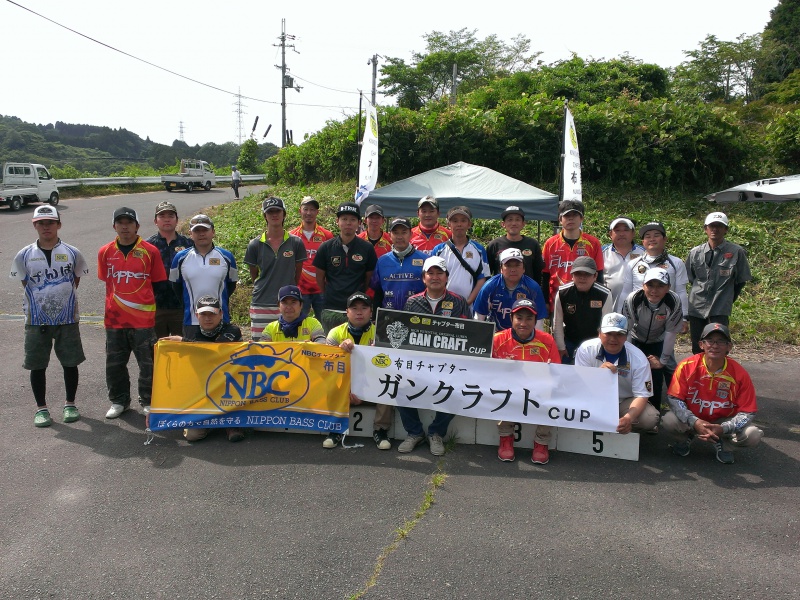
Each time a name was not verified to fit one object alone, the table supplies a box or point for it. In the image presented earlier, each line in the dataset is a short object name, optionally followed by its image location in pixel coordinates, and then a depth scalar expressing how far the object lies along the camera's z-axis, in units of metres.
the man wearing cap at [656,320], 5.81
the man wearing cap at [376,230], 7.11
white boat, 7.91
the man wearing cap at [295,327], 5.90
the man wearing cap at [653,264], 6.30
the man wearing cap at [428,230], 6.86
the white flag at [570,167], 8.98
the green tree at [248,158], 47.94
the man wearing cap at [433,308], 5.62
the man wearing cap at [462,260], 6.49
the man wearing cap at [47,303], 6.03
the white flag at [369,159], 9.16
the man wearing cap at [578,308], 5.82
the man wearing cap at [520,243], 6.60
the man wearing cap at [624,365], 5.32
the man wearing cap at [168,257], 6.62
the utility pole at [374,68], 44.72
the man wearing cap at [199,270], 6.24
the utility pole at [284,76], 48.19
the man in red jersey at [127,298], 6.10
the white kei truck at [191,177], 34.22
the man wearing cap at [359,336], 5.70
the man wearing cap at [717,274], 6.29
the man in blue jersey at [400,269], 6.35
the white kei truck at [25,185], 24.08
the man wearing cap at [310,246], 7.39
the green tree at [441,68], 49.12
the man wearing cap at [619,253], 6.59
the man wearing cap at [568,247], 6.54
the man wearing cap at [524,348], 5.38
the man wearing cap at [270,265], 6.73
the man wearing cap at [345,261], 6.64
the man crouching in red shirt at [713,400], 5.21
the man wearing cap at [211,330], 5.73
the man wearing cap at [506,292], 5.87
